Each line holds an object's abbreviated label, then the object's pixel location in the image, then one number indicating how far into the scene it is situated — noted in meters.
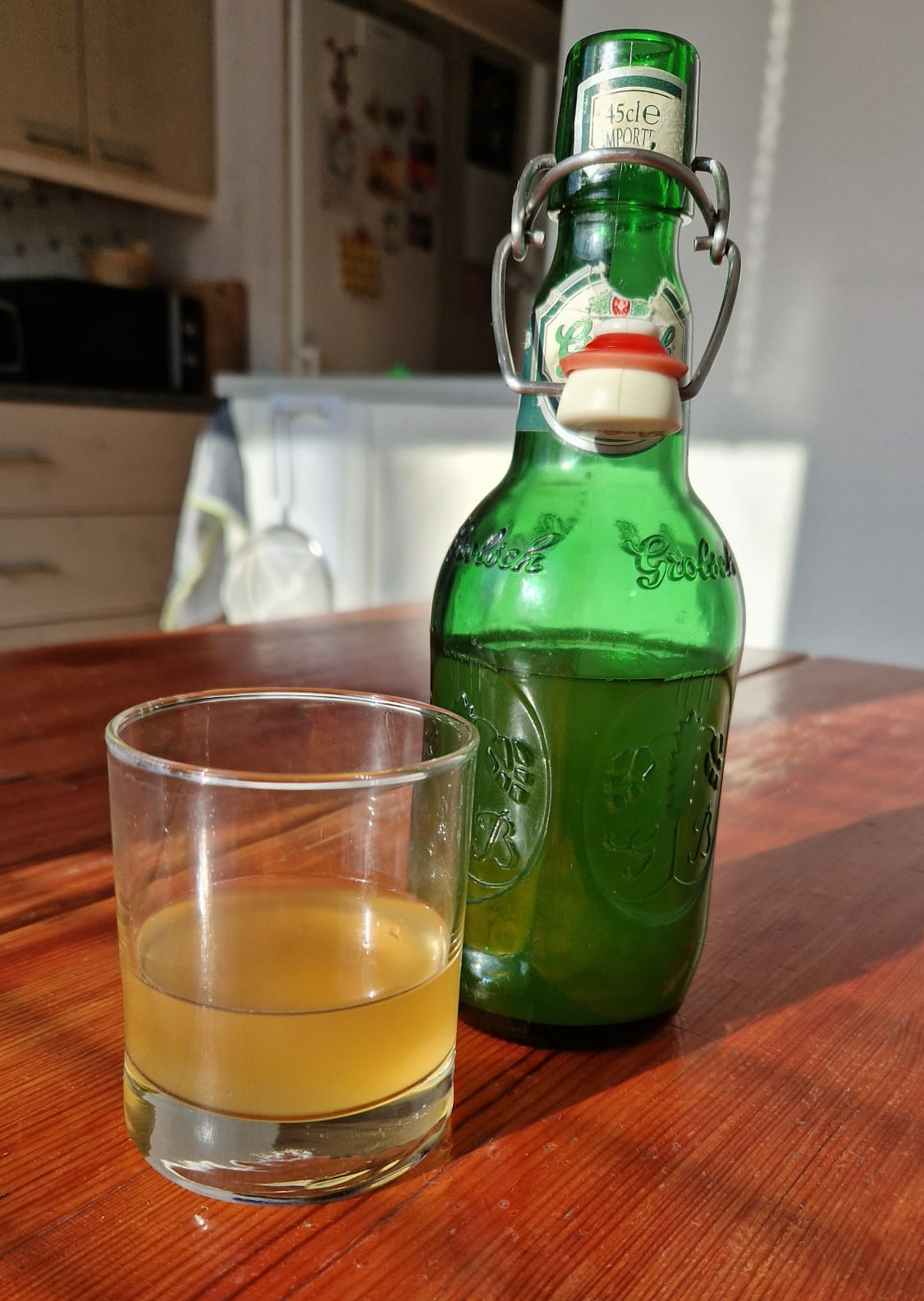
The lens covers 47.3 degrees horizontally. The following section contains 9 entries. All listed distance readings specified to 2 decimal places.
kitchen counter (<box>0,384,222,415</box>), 2.27
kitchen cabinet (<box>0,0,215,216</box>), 2.35
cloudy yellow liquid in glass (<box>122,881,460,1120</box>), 0.24
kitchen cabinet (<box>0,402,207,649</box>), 2.34
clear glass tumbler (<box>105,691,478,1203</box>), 0.24
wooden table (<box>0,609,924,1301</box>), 0.23
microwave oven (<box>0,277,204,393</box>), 2.47
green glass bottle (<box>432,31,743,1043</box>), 0.31
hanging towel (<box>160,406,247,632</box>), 2.31
